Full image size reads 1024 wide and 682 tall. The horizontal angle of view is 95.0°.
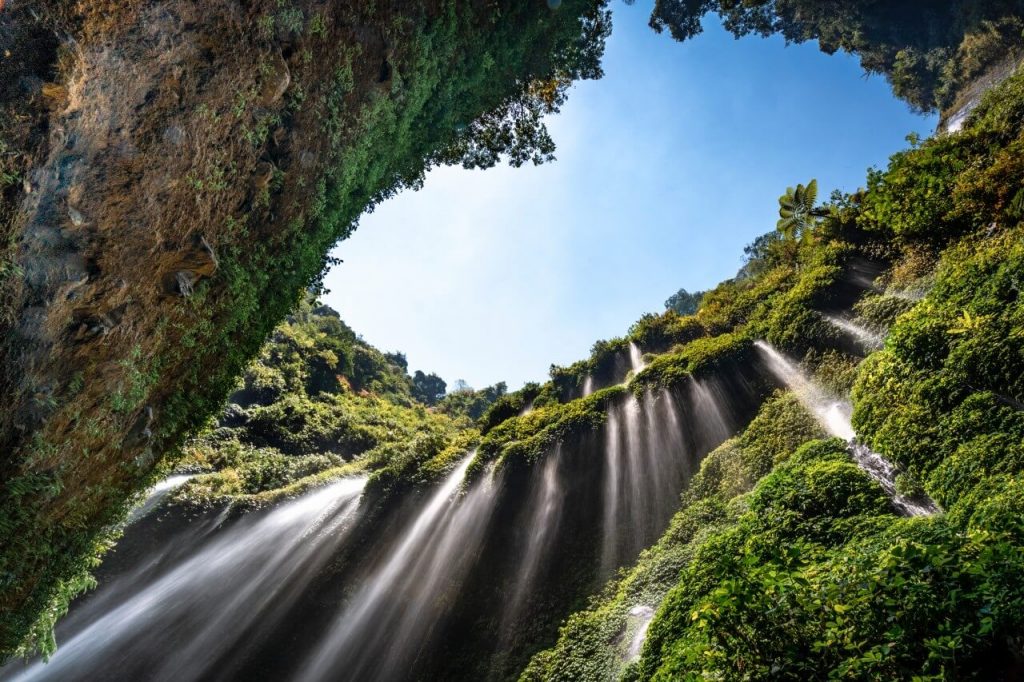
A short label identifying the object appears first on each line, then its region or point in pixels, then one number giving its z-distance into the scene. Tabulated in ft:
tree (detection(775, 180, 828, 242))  78.48
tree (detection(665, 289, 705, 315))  203.76
